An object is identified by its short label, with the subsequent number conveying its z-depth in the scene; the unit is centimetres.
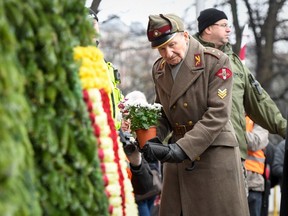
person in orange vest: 1281
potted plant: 811
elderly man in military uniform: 816
